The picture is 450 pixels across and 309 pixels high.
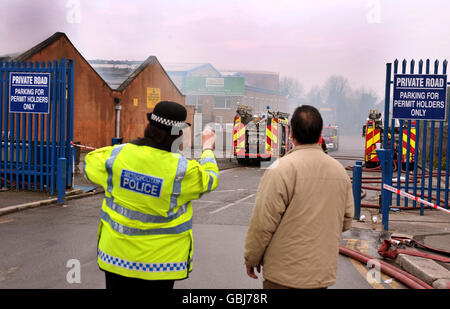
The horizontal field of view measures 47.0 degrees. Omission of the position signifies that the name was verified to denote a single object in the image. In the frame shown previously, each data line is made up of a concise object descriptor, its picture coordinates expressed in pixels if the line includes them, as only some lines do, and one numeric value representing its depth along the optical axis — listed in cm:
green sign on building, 7428
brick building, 2330
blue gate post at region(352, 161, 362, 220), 931
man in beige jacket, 305
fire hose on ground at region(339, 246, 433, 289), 543
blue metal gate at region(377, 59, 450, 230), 857
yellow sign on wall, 3253
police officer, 309
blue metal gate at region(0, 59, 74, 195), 1133
